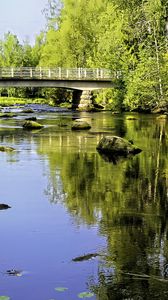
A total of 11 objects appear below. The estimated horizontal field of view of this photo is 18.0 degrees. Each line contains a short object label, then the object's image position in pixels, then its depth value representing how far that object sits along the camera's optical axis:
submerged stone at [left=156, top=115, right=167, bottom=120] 44.47
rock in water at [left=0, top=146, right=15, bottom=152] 23.44
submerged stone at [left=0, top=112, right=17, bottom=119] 47.78
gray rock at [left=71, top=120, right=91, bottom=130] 34.19
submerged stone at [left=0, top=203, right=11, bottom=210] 12.48
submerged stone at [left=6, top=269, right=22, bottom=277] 8.32
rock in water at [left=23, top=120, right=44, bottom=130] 34.88
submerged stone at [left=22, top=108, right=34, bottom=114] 55.34
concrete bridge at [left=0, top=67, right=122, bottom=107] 62.88
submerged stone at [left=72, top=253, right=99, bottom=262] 9.02
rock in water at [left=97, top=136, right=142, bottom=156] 21.88
